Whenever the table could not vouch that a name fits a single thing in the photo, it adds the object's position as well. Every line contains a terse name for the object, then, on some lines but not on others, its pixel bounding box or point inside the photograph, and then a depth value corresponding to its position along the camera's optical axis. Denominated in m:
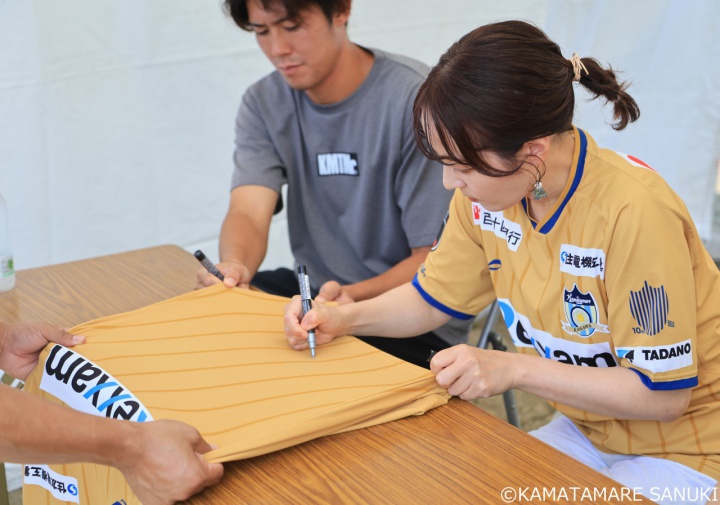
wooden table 0.94
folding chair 2.07
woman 1.15
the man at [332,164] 1.90
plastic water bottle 1.62
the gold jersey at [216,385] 1.05
